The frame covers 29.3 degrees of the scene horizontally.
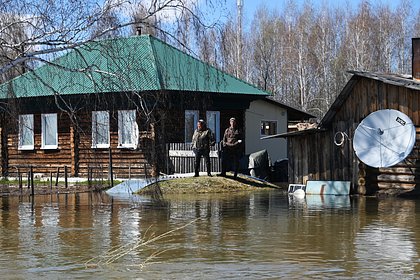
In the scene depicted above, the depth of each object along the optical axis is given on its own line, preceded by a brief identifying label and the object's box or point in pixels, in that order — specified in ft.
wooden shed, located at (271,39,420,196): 68.08
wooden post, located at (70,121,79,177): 102.94
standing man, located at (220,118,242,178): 79.51
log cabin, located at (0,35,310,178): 53.36
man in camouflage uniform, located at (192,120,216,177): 78.69
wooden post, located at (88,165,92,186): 66.56
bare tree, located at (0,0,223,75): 51.72
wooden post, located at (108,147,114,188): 82.12
